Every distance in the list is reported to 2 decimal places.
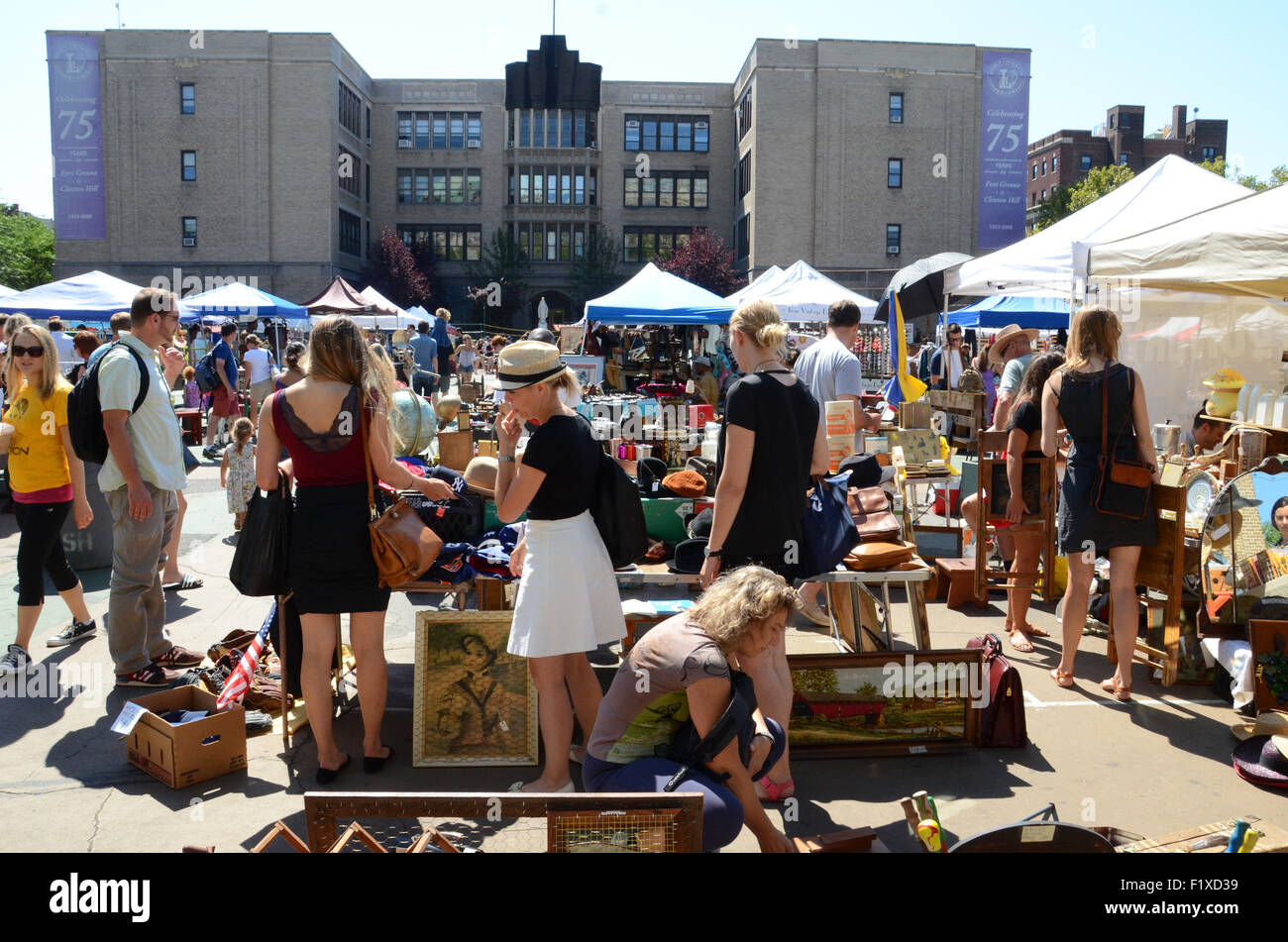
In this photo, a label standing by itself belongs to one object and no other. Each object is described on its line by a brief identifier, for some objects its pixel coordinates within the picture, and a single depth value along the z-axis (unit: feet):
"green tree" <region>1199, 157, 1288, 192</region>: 184.42
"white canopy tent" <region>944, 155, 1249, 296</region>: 31.30
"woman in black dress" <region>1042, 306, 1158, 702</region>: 17.17
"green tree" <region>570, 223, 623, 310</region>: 175.01
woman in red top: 13.41
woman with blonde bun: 13.70
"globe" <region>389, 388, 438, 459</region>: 25.63
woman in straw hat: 12.78
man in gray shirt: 22.04
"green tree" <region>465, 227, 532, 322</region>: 175.22
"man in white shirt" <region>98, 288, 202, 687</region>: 17.21
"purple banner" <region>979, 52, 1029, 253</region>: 157.58
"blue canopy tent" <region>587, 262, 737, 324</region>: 53.16
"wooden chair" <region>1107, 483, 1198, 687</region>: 17.31
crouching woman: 10.58
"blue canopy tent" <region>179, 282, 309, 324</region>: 65.16
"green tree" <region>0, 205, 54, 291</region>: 193.98
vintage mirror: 17.79
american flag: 15.38
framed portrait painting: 15.26
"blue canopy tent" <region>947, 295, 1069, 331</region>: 59.77
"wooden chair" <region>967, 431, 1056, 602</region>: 20.72
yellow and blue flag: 34.83
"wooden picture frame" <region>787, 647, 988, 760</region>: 15.30
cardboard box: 14.03
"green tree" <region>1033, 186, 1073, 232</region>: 202.49
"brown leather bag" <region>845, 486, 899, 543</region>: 16.99
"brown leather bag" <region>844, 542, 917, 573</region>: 16.29
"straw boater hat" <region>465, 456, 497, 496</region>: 19.71
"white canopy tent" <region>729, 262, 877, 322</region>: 58.59
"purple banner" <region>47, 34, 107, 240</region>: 153.17
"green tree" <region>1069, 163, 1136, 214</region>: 193.85
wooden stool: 24.00
